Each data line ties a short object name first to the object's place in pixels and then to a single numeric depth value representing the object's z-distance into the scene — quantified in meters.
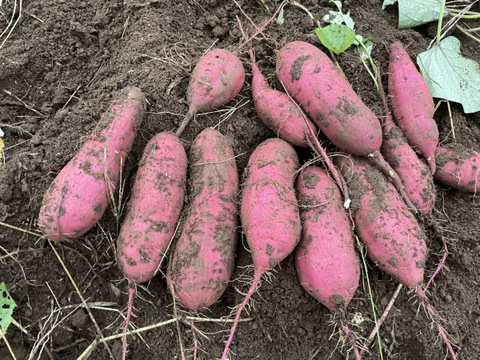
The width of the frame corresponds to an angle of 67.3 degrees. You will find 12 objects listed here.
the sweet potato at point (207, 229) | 0.36
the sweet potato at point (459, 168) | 0.44
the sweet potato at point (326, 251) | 0.37
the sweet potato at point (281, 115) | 0.43
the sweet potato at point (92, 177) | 0.37
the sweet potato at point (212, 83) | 0.43
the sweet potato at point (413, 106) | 0.44
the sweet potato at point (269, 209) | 0.36
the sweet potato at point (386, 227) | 0.38
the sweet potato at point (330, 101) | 0.41
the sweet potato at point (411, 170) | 0.42
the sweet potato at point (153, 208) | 0.37
